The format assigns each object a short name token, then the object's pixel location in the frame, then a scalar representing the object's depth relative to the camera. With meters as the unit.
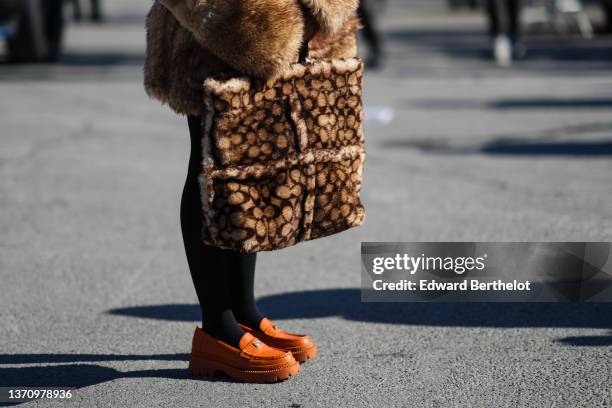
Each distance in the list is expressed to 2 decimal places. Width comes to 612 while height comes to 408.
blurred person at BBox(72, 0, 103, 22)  21.64
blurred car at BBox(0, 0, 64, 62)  12.91
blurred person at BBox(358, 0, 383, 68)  11.78
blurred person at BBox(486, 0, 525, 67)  12.69
